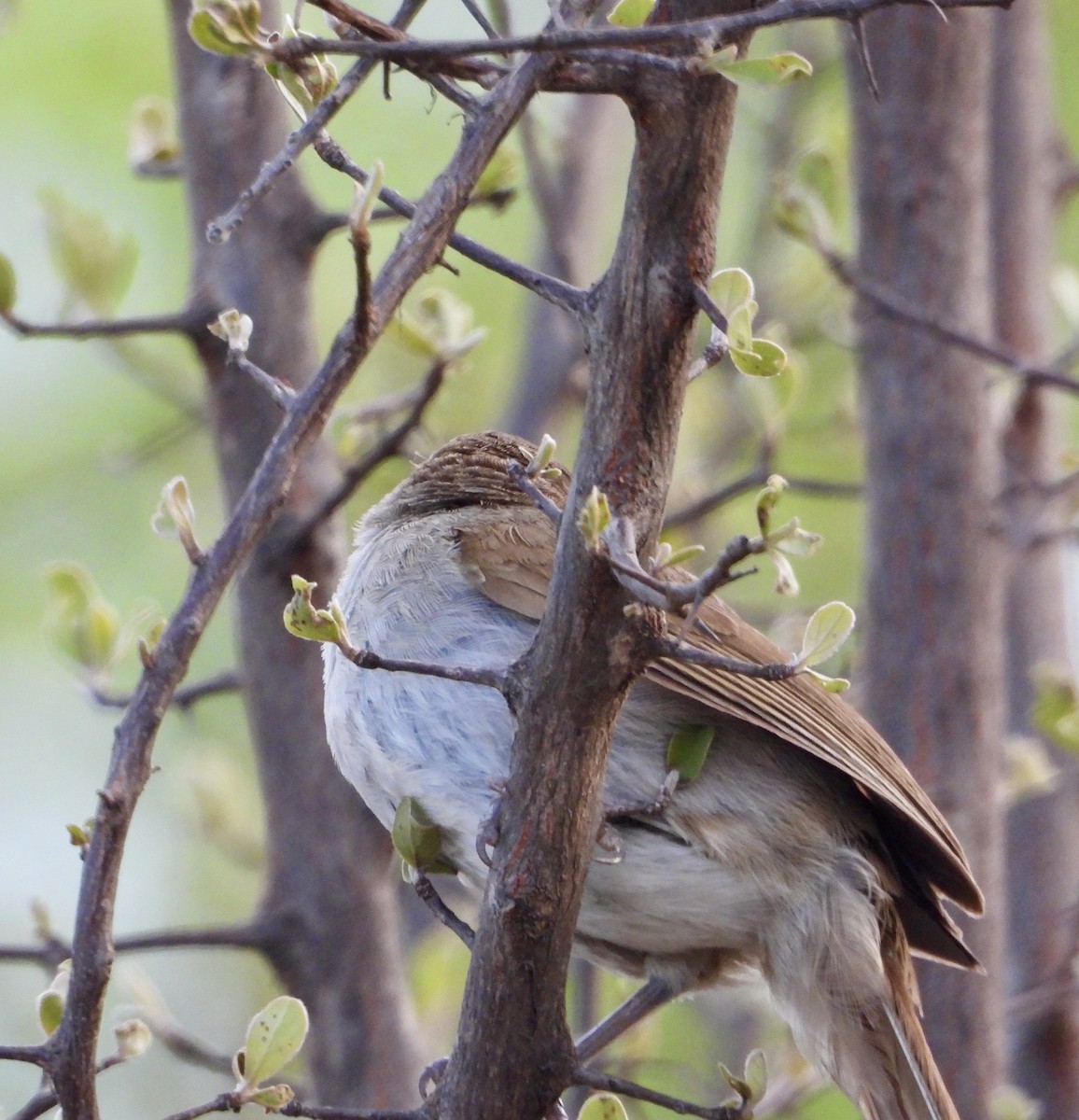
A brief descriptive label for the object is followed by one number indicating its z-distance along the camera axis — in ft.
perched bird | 18.40
